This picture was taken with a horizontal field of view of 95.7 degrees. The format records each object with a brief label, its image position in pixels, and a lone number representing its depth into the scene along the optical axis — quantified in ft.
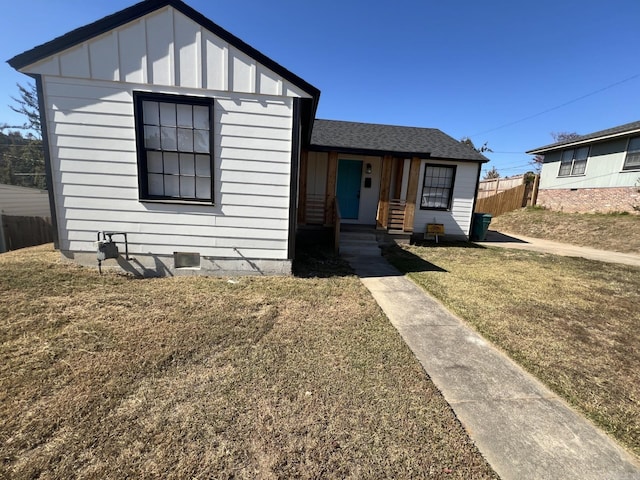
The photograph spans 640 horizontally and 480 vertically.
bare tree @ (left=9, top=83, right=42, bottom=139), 92.89
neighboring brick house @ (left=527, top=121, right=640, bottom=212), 42.93
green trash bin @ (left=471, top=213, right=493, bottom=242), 36.88
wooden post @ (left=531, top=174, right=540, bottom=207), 57.06
